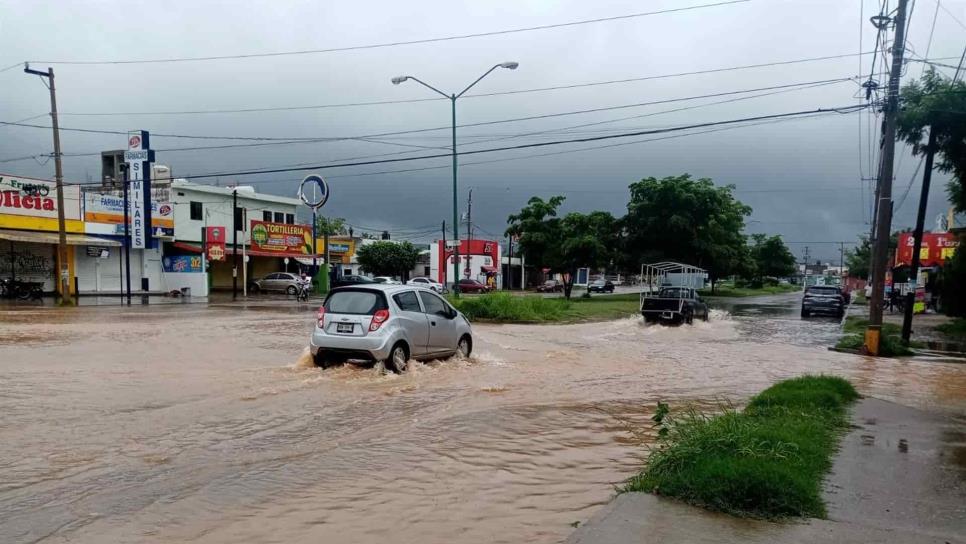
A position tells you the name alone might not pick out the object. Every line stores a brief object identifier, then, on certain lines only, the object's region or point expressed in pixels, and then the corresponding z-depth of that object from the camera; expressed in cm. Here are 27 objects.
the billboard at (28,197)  3513
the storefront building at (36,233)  3531
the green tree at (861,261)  9225
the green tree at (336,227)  8544
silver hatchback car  1145
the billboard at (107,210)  3956
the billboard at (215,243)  4756
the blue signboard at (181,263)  4309
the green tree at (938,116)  2064
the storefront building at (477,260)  7269
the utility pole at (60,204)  3103
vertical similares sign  3778
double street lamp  2409
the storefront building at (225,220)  4903
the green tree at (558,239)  4575
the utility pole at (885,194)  1806
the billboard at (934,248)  3491
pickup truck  2673
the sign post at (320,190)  3753
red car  5724
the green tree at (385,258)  6619
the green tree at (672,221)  4938
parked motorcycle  3416
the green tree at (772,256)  10450
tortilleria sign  5156
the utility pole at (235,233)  4288
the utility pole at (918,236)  2100
